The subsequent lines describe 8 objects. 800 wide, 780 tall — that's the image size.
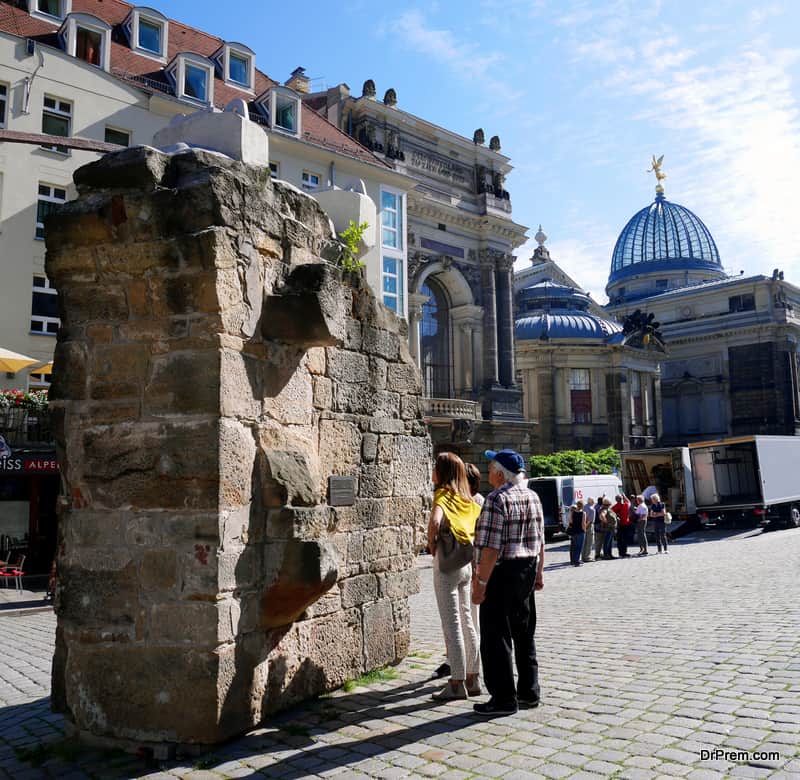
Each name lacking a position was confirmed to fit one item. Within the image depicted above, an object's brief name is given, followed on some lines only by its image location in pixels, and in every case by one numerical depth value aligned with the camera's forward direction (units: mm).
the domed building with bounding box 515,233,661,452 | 46906
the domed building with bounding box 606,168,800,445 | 58875
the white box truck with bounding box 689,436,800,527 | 26703
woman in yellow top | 5691
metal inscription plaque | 5906
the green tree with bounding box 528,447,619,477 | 36750
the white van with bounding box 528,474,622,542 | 24781
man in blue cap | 5258
